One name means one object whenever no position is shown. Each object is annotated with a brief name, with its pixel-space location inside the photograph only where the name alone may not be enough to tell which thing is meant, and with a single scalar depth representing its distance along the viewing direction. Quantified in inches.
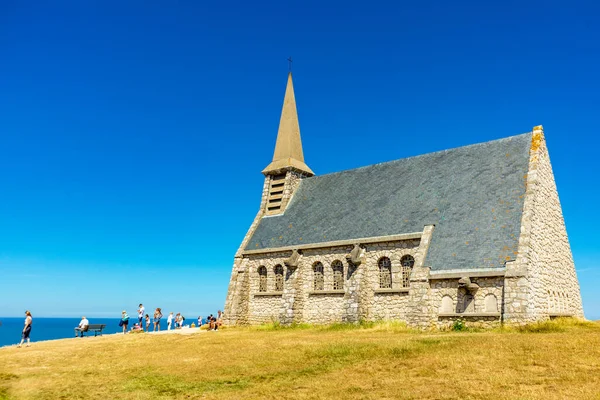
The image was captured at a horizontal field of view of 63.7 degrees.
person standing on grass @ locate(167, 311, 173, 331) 1538.1
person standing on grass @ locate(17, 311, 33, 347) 954.2
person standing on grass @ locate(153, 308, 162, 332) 1386.6
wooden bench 1253.1
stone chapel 905.8
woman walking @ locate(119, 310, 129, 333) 1300.4
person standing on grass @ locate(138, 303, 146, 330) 1316.9
